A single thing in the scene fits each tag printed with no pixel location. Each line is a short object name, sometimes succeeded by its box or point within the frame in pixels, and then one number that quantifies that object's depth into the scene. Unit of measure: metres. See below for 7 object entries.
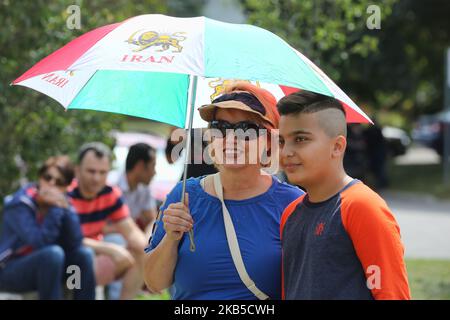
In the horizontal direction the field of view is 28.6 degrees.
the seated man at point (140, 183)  8.12
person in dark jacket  6.87
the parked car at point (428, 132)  28.88
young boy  2.99
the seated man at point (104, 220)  7.73
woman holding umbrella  3.60
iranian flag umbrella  3.44
